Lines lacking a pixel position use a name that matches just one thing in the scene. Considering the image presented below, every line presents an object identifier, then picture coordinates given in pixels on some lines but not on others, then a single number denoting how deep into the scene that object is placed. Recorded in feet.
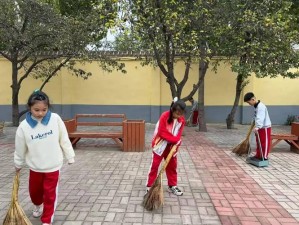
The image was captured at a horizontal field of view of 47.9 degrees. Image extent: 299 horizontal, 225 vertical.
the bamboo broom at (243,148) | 24.57
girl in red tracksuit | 14.35
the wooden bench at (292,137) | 25.85
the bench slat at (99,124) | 30.73
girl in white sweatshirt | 11.03
